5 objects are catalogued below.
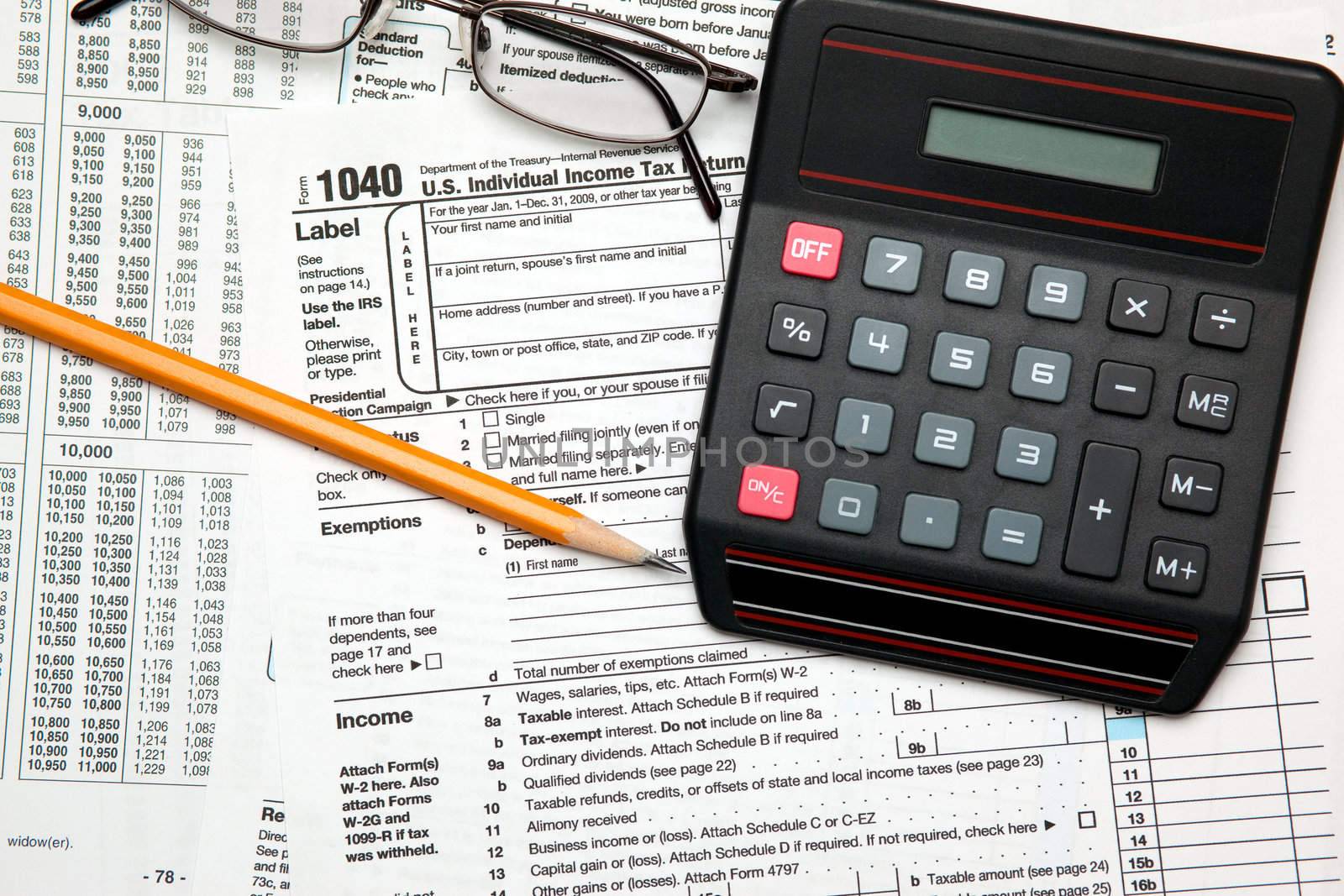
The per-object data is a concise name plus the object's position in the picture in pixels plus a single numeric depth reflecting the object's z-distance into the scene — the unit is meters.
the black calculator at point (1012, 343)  0.43
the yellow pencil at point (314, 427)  0.47
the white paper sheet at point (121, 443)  0.50
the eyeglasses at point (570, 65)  0.49
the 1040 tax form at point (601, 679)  0.47
